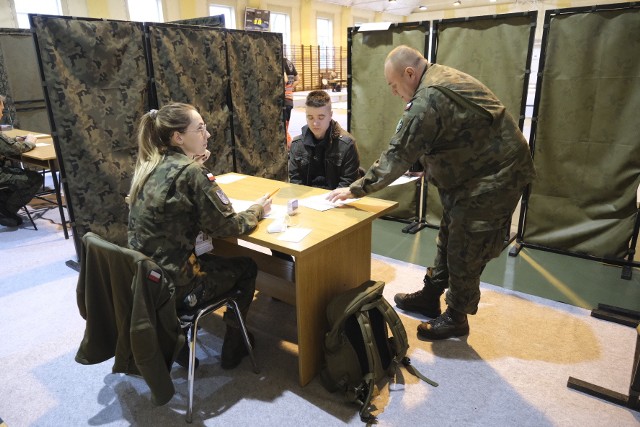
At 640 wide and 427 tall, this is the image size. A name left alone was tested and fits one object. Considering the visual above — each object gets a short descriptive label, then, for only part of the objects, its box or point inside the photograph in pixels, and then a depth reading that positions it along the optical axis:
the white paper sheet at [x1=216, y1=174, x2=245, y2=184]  2.80
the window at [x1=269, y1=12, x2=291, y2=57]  13.94
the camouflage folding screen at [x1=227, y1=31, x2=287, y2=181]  3.91
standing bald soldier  1.92
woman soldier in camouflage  1.70
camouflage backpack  1.86
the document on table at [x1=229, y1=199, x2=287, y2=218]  2.13
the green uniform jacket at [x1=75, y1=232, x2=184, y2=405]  1.52
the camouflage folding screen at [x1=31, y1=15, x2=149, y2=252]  2.74
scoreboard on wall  12.48
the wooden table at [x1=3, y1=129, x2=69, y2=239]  3.61
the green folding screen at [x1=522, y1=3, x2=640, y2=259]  2.81
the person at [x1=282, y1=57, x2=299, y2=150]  5.47
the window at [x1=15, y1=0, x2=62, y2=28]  8.45
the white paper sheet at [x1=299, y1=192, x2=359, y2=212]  2.21
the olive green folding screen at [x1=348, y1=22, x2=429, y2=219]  3.71
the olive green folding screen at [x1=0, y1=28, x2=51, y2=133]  5.38
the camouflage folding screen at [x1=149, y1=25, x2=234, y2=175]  3.26
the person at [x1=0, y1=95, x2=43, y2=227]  3.86
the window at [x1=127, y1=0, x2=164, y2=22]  10.18
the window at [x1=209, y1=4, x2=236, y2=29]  11.98
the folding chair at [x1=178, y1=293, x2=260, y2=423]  1.78
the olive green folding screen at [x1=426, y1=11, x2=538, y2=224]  3.12
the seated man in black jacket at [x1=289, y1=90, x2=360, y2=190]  2.78
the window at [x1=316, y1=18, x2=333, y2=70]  15.94
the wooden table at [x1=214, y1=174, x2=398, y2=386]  1.84
